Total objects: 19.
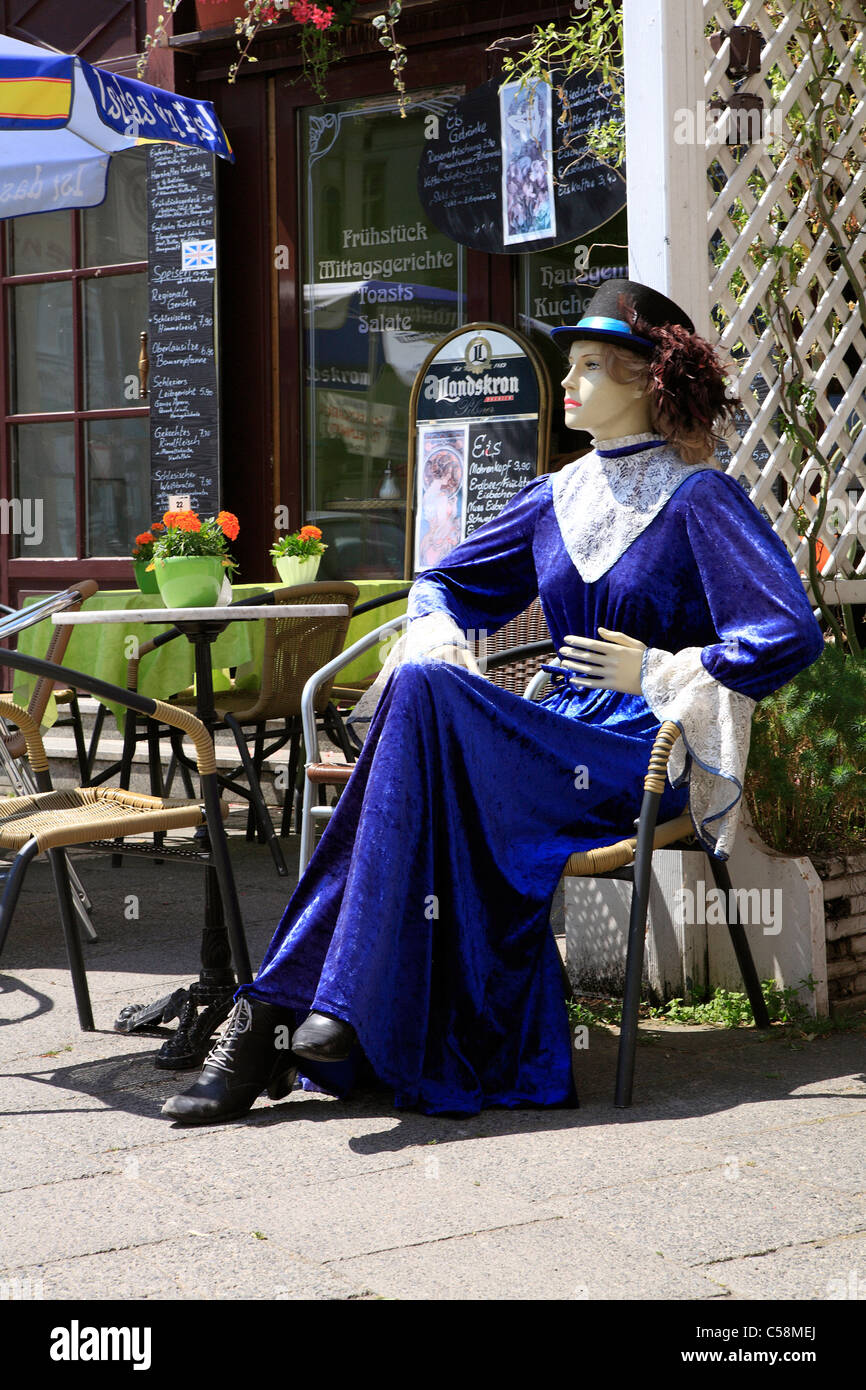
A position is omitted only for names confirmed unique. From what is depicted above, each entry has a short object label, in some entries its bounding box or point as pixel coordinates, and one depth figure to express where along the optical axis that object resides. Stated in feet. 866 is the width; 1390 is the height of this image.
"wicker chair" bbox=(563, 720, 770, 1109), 9.04
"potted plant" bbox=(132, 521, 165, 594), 15.19
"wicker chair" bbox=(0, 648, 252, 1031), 9.82
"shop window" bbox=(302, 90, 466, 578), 21.85
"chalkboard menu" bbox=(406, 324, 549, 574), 19.39
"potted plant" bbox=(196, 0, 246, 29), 21.86
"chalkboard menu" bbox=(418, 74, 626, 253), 18.93
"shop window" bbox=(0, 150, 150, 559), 24.68
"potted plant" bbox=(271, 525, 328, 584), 18.06
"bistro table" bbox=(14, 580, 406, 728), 17.22
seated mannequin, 8.98
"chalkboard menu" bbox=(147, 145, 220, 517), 23.12
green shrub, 11.16
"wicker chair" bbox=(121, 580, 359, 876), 16.78
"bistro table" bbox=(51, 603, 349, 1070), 10.19
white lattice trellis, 11.89
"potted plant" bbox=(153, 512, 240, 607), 12.60
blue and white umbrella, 14.82
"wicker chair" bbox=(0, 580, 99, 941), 13.67
